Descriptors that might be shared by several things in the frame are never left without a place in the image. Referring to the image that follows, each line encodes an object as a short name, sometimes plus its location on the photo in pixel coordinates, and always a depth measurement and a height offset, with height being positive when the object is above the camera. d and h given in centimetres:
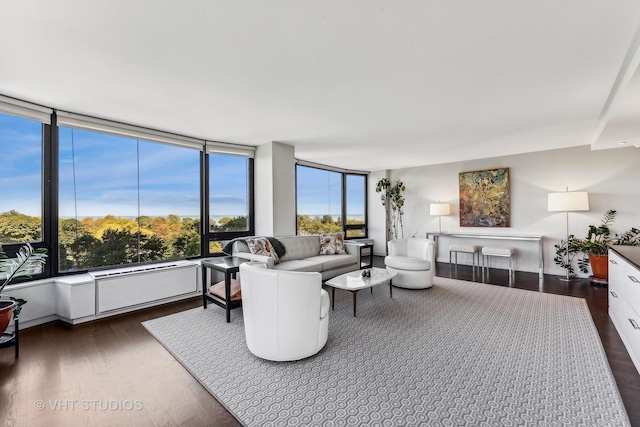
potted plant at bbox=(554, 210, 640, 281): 475 -61
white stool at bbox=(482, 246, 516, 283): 546 -79
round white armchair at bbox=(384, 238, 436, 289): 450 -85
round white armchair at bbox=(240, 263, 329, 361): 232 -81
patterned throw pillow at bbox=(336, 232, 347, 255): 527 -59
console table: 532 -52
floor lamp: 489 +17
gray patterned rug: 180 -125
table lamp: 664 +8
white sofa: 421 -75
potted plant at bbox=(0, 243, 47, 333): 243 -54
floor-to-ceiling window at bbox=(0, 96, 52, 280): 315 +49
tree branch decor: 758 +27
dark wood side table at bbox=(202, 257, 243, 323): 333 -76
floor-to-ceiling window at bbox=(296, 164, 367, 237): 671 +31
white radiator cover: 349 -92
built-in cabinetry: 231 -79
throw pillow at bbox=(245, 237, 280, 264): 425 -50
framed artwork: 609 +30
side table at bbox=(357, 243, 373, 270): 534 -80
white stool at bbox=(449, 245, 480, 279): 596 -78
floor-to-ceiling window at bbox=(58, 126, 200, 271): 366 +22
